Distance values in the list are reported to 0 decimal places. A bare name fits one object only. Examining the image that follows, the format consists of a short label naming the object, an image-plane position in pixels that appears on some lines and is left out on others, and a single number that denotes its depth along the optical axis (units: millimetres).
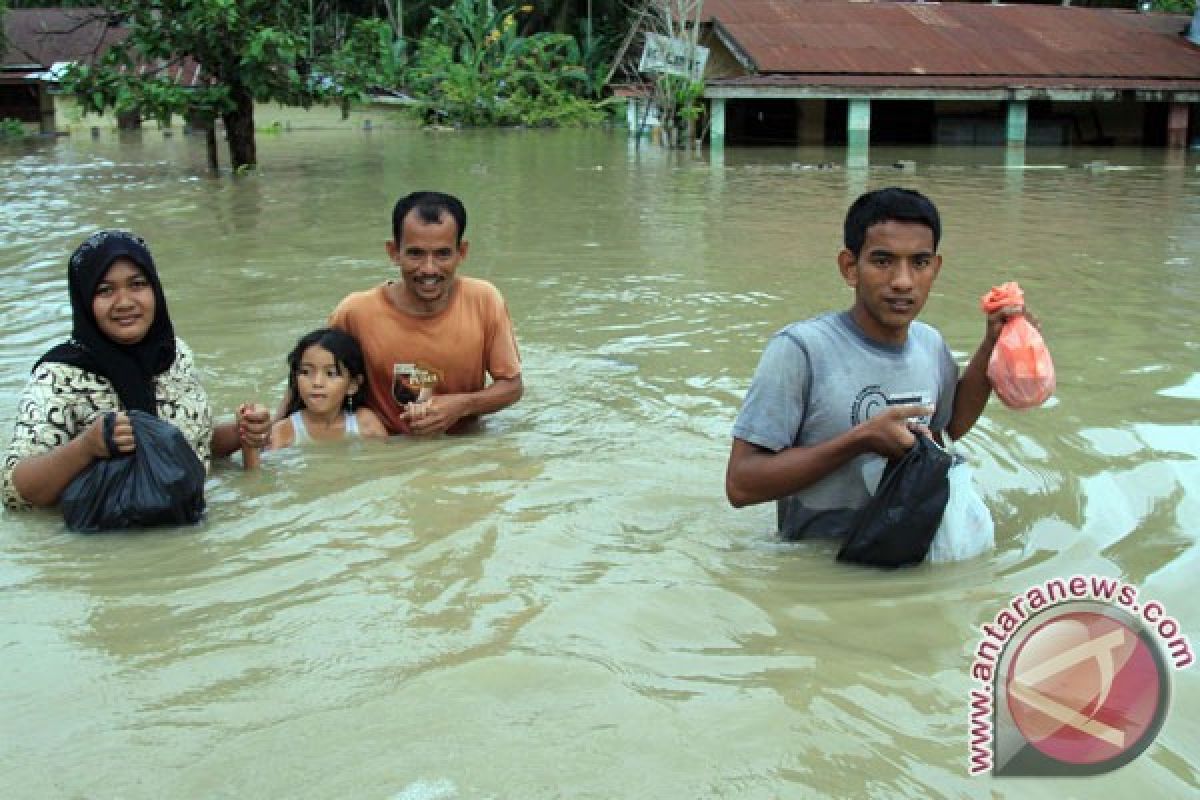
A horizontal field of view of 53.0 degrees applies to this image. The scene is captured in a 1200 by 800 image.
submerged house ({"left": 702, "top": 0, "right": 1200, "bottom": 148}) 23016
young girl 4949
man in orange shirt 4898
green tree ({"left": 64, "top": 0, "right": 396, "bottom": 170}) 15602
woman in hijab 3891
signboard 23297
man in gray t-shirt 3375
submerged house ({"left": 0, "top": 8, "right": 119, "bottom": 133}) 33250
